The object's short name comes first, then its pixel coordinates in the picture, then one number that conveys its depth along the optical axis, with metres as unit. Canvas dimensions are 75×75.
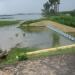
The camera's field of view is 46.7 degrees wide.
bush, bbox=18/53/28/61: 3.94
